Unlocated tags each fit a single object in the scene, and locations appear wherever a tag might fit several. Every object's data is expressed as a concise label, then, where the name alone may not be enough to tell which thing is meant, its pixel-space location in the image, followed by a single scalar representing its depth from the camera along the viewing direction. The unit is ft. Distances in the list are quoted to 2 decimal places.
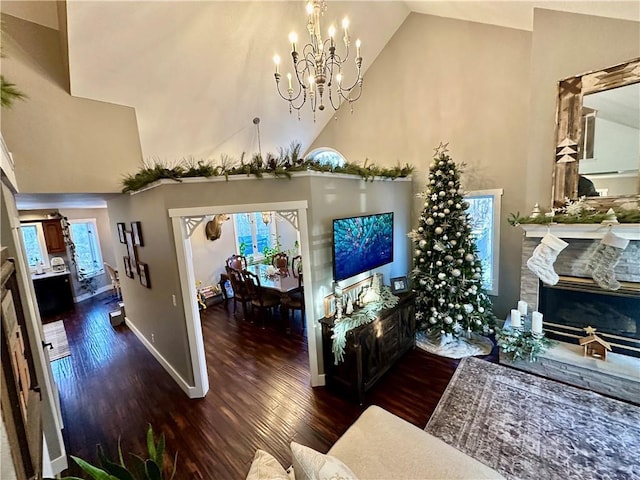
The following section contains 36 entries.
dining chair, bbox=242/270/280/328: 15.80
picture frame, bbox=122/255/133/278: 14.32
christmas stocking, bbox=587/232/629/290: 9.07
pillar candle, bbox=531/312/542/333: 10.84
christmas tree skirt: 12.17
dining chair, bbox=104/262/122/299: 22.93
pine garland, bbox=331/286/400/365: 9.43
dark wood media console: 9.39
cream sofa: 4.16
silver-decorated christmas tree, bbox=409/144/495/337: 11.86
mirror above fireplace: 8.96
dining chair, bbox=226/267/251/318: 16.63
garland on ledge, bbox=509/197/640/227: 9.05
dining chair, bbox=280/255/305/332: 15.44
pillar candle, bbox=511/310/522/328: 11.14
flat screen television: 10.25
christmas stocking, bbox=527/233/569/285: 10.08
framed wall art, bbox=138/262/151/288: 11.98
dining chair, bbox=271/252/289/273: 17.98
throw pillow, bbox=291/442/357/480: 4.07
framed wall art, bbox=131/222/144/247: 11.69
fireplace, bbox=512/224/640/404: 9.37
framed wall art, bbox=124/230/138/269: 12.92
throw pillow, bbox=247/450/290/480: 3.99
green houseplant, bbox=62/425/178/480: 3.43
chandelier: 7.72
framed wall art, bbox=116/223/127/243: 14.12
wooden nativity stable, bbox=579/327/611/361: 9.77
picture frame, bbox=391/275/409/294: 12.60
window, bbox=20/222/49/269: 20.76
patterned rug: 6.98
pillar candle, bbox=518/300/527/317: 11.29
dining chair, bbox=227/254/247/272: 19.44
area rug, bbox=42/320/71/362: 14.15
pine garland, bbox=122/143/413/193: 8.85
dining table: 15.15
